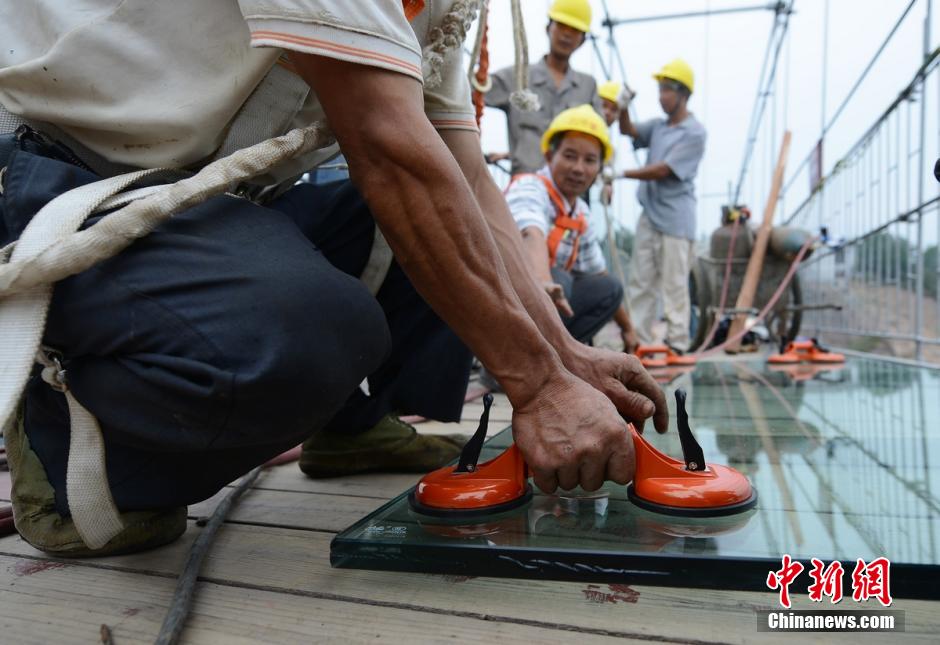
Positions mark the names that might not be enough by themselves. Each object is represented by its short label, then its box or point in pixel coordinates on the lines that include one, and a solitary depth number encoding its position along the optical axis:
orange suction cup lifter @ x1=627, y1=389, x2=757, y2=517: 0.84
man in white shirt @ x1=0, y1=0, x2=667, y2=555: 0.72
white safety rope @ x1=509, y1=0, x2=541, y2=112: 1.33
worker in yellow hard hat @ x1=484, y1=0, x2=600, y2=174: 3.85
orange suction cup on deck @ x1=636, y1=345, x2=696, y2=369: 3.31
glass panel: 0.71
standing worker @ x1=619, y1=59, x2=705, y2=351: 4.43
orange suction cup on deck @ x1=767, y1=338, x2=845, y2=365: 3.40
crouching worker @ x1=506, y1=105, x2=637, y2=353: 2.68
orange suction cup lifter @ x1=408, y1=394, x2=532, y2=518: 0.88
